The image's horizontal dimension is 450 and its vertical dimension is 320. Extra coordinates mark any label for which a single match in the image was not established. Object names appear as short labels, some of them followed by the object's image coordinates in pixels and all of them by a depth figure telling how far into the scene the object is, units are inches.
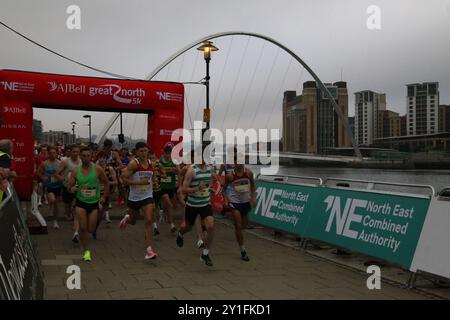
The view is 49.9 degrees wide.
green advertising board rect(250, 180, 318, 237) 371.2
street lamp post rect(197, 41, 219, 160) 710.5
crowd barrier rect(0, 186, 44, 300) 123.6
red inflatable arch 522.9
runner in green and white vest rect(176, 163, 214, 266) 303.7
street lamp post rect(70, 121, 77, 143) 2454.5
